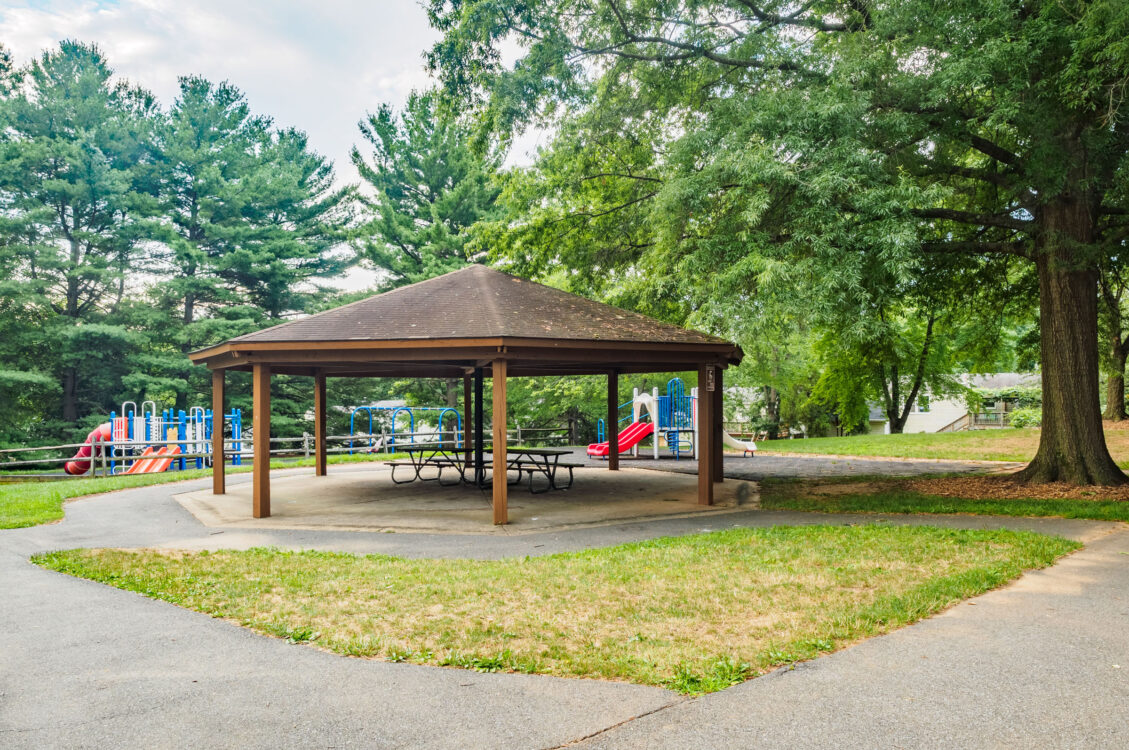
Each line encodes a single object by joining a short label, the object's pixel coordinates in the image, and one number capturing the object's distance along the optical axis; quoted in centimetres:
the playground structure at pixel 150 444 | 1942
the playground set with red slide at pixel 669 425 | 2112
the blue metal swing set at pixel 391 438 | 2372
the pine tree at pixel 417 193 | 2788
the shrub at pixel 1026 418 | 3291
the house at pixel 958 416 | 4154
